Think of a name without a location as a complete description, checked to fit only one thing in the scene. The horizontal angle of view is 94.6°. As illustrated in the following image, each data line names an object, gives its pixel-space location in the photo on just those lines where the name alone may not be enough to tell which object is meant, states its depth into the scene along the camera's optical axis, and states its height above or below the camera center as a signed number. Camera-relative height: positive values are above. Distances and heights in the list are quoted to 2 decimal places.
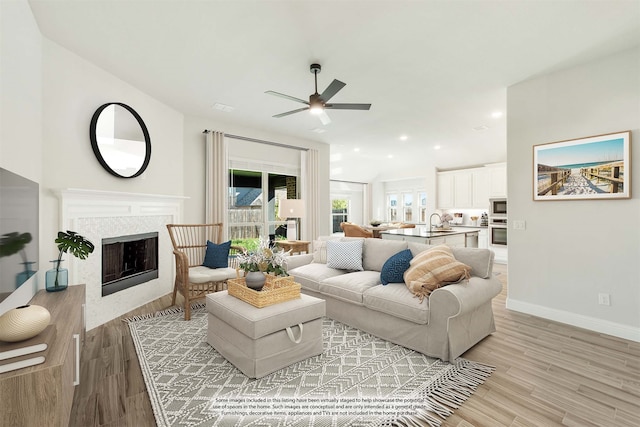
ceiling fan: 2.92 +1.16
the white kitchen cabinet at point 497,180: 6.81 +0.79
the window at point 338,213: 9.64 +0.04
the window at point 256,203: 5.32 +0.22
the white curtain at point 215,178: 4.73 +0.59
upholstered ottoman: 2.12 -0.91
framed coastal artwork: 2.83 +0.47
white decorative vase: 1.36 -0.52
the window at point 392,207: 9.74 +0.23
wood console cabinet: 1.17 -0.73
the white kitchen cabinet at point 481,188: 7.22 +0.65
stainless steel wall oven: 6.50 -0.19
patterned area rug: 1.74 -1.19
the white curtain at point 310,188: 6.09 +0.55
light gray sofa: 2.33 -0.81
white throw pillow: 3.58 -0.51
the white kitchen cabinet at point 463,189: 7.56 +0.65
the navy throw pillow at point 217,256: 3.81 -0.54
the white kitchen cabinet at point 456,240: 4.84 -0.44
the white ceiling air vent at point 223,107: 4.21 +1.56
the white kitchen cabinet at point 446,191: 8.00 +0.64
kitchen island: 4.50 -0.36
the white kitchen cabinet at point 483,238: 7.09 -0.59
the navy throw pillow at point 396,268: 2.94 -0.54
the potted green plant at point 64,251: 2.37 -0.30
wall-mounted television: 1.50 -0.10
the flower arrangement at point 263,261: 2.57 -0.41
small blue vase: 2.36 -0.52
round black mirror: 3.20 +0.87
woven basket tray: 2.34 -0.64
